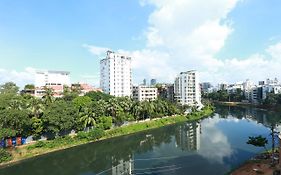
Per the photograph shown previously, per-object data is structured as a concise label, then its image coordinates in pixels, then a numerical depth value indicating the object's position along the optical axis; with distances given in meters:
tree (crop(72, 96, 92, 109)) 34.61
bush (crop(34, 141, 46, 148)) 23.19
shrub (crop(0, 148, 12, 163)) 19.79
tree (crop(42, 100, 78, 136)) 23.85
